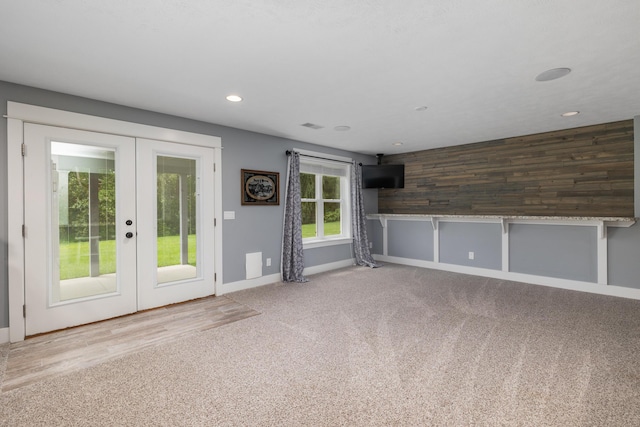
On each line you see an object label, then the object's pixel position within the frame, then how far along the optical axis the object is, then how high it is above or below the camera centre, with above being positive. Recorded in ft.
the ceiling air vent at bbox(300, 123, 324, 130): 14.08 +4.01
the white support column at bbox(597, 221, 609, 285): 13.84 -2.08
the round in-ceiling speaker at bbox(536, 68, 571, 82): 8.59 +3.85
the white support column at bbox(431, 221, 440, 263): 19.45 -1.65
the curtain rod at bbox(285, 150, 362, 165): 16.71 +3.31
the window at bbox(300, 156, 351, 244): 18.95 +0.84
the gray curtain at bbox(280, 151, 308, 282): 16.57 -0.98
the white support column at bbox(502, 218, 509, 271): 16.71 -1.78
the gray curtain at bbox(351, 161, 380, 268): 20.51 -0.68
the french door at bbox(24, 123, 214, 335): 9.93 -0.34
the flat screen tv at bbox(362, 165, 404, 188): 21.07 +2.47
